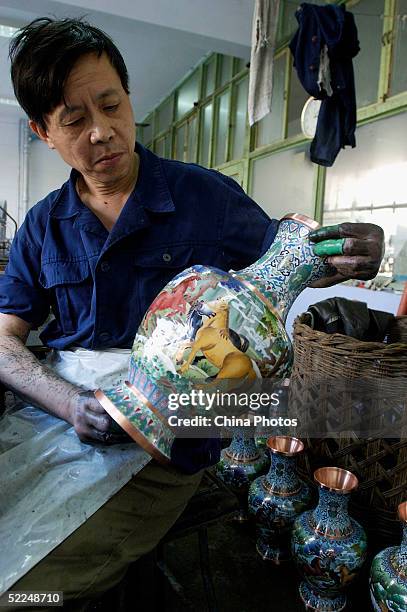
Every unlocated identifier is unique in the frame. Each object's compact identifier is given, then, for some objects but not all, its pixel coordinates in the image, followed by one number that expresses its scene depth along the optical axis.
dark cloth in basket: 1.32
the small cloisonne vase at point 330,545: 1.13
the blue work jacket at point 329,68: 2.20
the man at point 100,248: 0.71
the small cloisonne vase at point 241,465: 1.54
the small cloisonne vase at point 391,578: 0.98
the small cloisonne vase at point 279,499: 1.33
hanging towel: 2.60
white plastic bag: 0.67
